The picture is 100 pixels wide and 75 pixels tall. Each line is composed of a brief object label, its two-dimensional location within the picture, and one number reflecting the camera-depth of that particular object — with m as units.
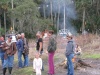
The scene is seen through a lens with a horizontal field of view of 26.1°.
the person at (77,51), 11.43
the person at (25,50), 10.44
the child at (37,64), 7.90
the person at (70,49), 8.40
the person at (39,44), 9.54
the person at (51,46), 8.53
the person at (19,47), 10.42
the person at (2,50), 9.33
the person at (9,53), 8.83
